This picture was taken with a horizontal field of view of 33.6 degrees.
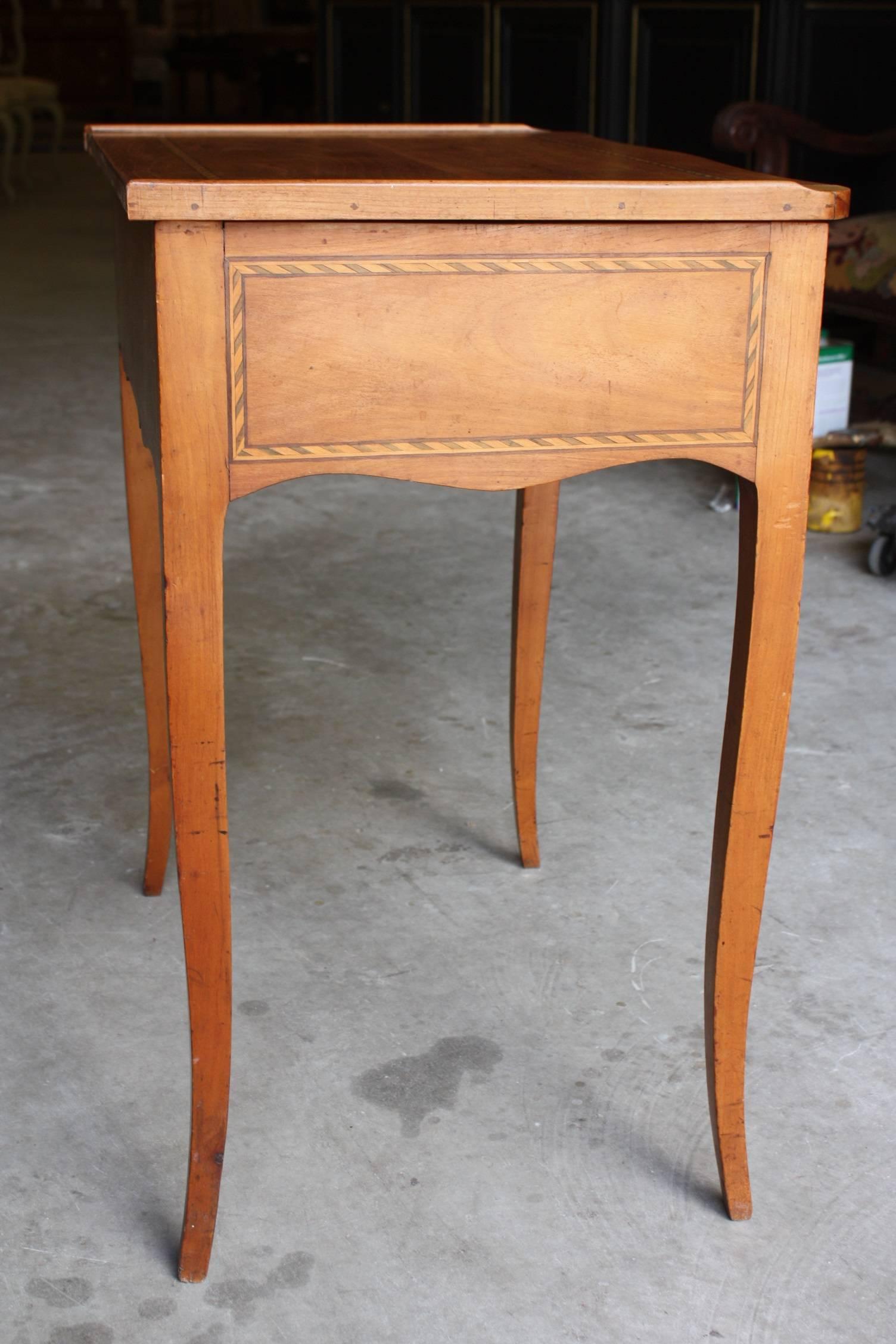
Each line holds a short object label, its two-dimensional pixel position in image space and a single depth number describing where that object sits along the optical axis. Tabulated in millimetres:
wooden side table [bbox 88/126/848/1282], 957
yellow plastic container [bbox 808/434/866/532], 2986
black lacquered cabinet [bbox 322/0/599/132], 4988
